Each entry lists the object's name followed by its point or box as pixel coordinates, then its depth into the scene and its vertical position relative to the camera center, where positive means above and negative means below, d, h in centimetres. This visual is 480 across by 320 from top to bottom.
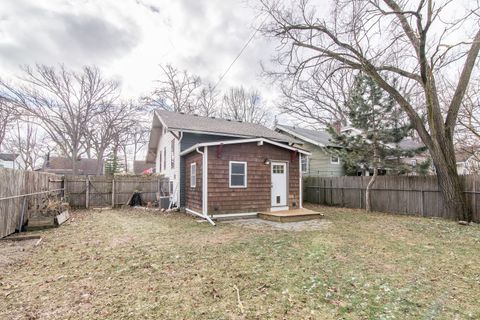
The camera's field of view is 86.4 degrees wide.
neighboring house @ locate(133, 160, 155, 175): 4269 +130
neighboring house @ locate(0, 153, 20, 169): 3156 +181
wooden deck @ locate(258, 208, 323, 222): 898 -151
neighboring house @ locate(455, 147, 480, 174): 1127 +74
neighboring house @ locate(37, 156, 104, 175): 3688 +115
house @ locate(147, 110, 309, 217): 929 +14
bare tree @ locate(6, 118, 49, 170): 2592 +340
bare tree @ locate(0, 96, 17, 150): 1623 +399
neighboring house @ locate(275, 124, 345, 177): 1766 +91
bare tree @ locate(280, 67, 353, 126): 2058 +594
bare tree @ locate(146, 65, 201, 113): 2491 +824
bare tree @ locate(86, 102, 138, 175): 2081 +429
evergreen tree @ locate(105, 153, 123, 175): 2062 +70
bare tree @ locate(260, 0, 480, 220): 765 +428
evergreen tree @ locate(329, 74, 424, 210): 1113 +204
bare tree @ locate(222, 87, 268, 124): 2753 +741
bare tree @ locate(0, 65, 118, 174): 1750 +556
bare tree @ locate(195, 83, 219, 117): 2611 +756
